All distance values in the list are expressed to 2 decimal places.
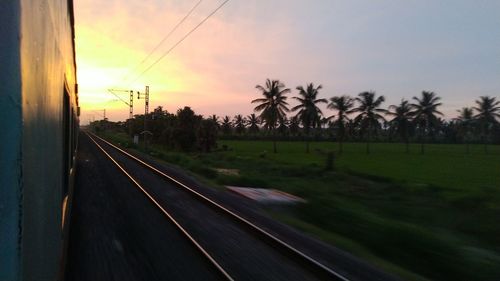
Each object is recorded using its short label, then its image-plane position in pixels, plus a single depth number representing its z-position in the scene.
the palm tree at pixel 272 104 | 75.06
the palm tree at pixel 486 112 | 91.81
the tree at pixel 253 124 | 147.00
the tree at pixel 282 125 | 76.62
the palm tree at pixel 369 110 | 81.18
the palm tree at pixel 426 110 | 87.38
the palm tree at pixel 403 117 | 92.06
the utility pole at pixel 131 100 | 60.67
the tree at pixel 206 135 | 66.88
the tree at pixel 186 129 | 65.25
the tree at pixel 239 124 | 148.76
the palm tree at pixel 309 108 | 76.31
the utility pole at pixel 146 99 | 52.57
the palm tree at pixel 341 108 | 79.75
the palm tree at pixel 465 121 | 101.51
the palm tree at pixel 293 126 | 99.88
